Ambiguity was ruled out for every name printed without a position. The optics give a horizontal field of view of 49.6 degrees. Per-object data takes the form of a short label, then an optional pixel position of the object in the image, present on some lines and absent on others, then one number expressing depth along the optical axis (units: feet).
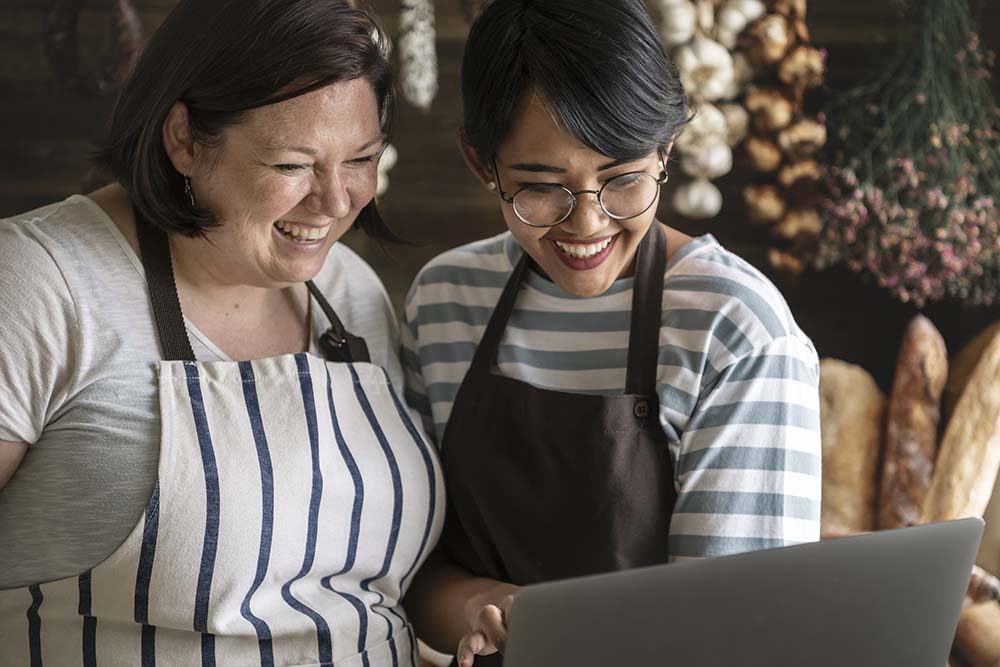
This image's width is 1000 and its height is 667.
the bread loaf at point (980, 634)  6.48
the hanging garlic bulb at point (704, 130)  7.01
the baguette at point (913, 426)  6.82
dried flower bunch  6.93
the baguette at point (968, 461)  6.50
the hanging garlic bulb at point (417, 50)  6.91
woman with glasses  3.87
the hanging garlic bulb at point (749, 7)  7.00
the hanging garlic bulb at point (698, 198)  7.23
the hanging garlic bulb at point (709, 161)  7.06
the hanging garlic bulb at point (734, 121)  7.19
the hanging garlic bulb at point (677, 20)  6.89
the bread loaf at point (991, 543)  6.85
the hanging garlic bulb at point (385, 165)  6.85
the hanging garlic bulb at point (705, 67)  6.93
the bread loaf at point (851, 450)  7.01
